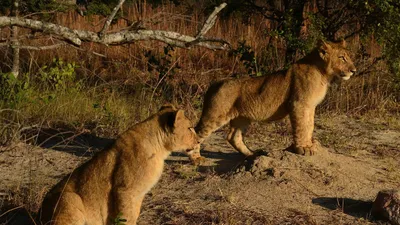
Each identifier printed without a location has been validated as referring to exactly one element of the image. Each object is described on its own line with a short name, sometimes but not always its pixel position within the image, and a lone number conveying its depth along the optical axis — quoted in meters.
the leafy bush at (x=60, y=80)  10.09
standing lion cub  8.20
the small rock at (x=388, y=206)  6.16
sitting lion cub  5.52
